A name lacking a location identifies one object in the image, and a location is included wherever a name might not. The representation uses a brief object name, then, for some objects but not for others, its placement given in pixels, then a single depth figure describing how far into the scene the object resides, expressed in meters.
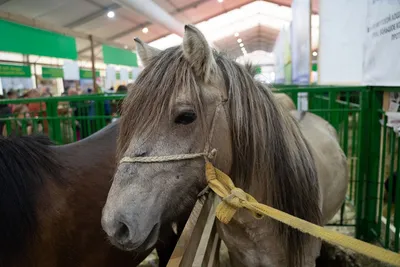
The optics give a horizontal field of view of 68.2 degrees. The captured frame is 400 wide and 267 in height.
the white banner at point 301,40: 4.58
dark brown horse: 1.37
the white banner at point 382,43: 1.76
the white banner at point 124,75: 12.38
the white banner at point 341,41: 3.27
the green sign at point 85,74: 10.48
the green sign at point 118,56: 9.95
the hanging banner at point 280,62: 9.40
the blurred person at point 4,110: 4.28
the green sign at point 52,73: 9.19
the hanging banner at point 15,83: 7.10
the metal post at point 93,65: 8.98
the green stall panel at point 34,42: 5.13
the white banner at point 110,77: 10.70
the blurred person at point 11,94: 6.31
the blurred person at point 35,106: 3.95
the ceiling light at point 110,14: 8.56
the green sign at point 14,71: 6.34
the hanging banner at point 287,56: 7.45
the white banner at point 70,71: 8.73
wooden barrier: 0.95
